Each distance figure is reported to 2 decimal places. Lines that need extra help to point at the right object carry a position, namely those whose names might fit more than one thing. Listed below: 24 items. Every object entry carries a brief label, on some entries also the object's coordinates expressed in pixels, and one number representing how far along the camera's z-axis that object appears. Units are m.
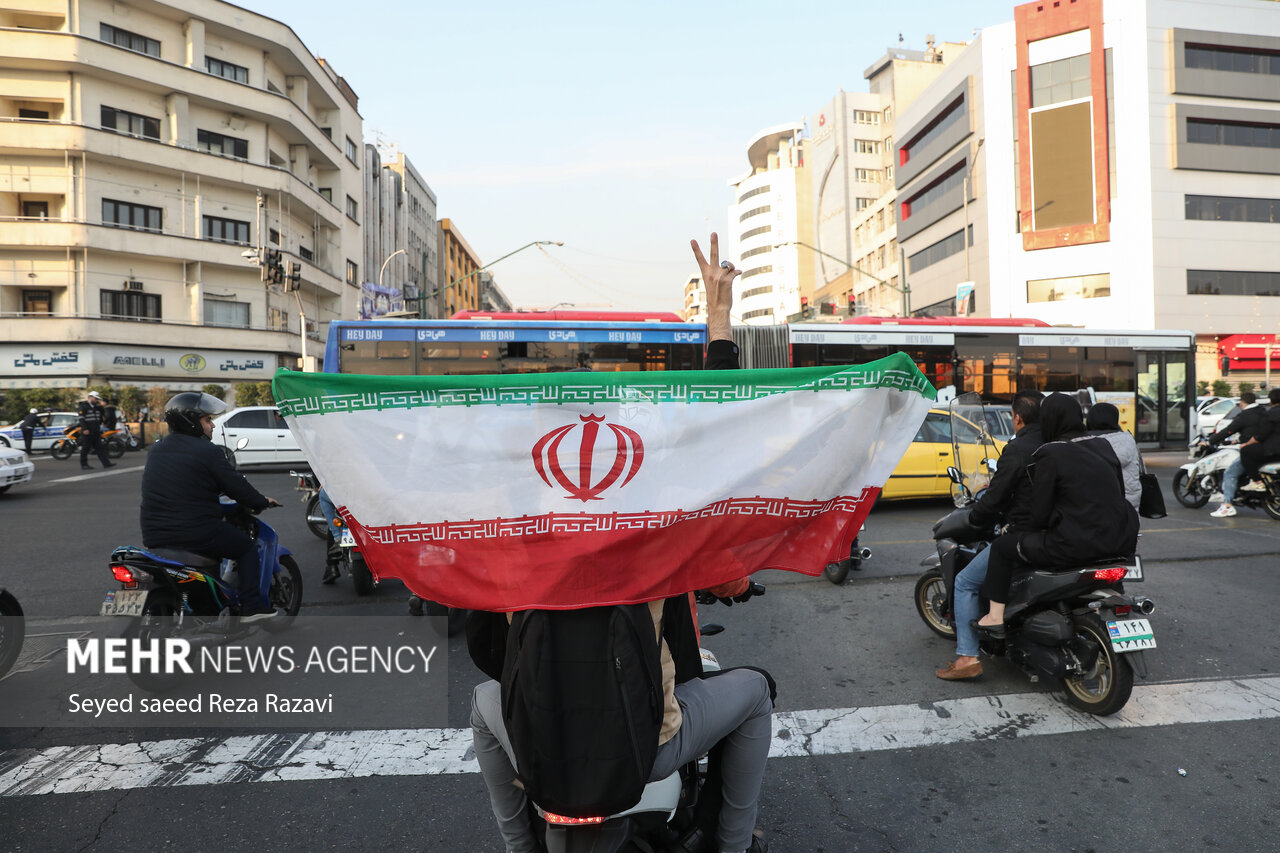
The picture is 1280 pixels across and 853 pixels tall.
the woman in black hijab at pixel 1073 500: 4.14
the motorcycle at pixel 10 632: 4.73
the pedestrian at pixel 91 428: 18.56
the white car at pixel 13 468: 13.48
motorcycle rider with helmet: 4.80
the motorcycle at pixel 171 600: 4.55
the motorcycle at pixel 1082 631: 4.00
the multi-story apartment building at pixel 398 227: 57.78
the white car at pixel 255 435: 17.89
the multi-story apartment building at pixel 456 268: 89.44
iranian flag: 2.08
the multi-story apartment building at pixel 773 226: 95.88
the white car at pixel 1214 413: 21.98
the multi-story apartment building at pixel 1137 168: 40.44
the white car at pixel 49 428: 24.00
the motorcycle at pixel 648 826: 1.91
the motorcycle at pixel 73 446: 21.54
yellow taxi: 11.29
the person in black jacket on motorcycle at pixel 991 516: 4.48
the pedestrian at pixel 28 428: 22.23
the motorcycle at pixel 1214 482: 9.94
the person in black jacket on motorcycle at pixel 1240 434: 9.96
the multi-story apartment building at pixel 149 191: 33.53
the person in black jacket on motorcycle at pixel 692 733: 2.06
